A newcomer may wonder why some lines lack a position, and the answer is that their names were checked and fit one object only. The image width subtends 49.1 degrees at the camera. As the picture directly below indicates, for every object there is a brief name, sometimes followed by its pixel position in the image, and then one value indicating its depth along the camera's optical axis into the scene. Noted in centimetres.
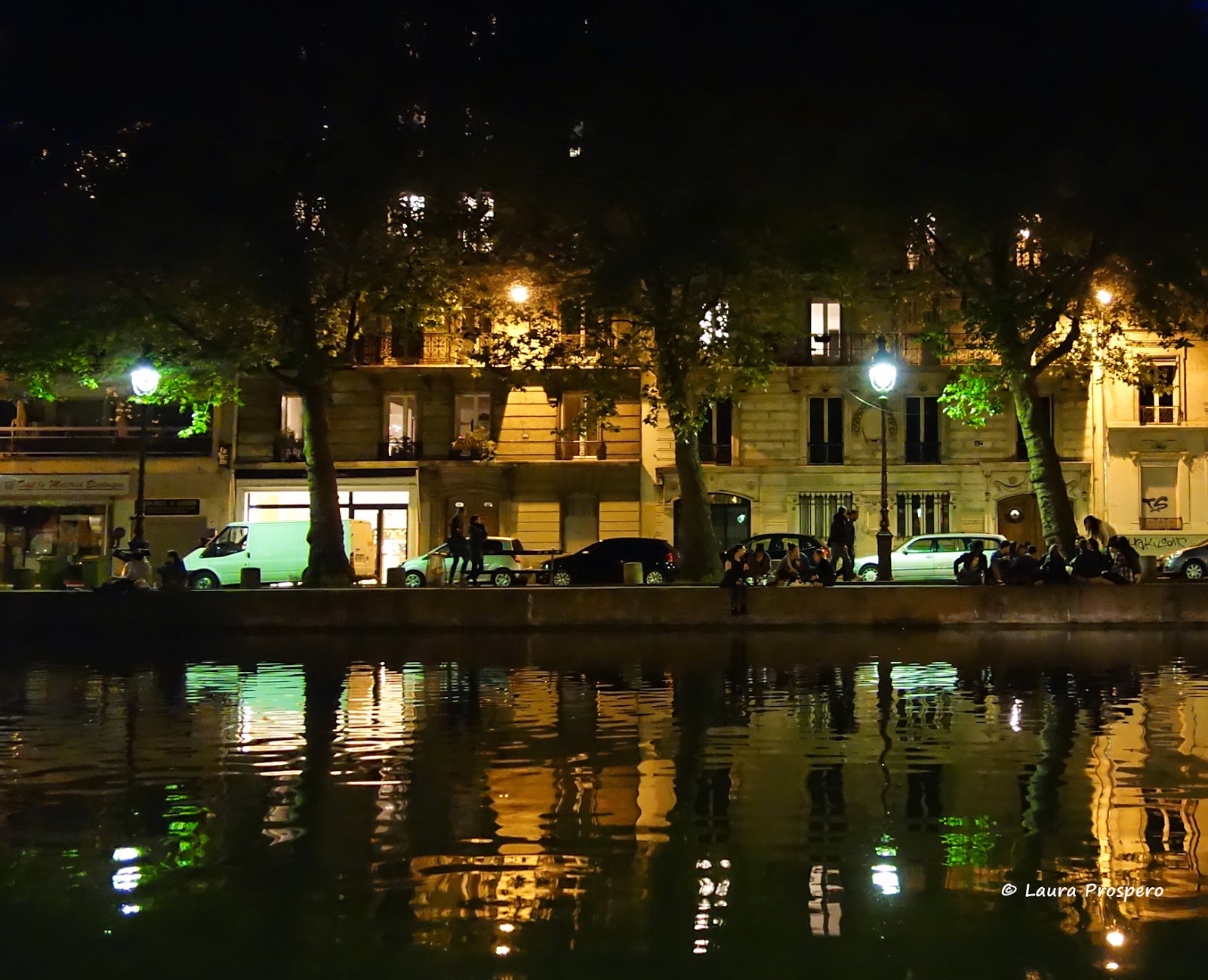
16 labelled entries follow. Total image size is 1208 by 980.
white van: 3725
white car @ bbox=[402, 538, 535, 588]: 3453
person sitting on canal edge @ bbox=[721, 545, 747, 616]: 2220
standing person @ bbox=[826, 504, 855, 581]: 2692
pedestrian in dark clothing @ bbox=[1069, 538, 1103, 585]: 2278
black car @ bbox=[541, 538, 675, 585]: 3431
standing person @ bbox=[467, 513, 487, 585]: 2938
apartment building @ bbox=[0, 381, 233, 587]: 4359
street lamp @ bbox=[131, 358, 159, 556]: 2642
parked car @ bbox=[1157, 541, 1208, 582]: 3553
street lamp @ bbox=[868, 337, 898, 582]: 2436
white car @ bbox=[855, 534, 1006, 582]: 3591
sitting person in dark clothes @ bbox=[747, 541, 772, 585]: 2527
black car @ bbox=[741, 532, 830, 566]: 3524
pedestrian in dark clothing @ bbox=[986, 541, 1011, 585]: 2334
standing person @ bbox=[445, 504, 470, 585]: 2881
